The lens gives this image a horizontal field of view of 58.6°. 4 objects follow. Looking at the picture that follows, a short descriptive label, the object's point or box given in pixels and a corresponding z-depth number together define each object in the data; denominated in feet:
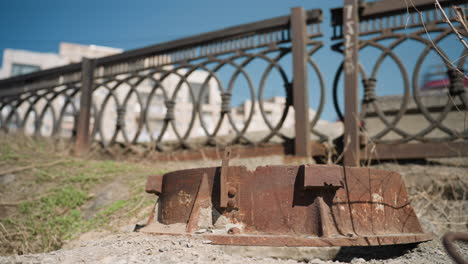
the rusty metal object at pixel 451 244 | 4.24
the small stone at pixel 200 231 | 8.03
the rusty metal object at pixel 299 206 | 7.55
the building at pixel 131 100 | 110.52
